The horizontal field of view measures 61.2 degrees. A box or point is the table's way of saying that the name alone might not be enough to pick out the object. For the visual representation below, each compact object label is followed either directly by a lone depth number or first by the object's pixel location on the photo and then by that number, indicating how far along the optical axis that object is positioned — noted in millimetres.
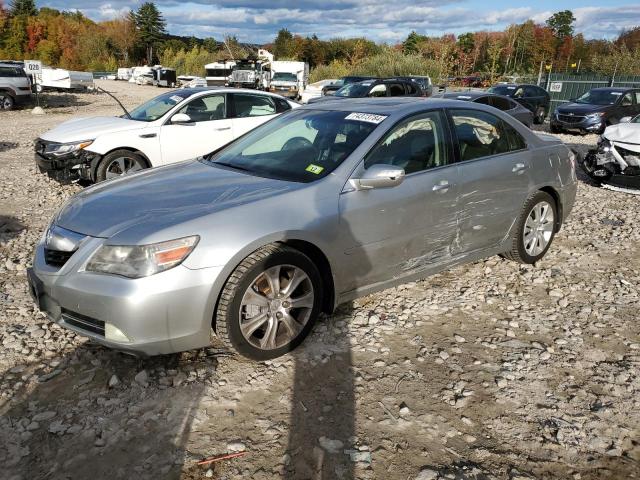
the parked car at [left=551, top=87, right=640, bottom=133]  16703
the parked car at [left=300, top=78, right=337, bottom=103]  26994
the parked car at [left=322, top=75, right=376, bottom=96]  25322
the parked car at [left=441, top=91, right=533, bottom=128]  13664
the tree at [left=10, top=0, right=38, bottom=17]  81062
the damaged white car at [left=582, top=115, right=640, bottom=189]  8422
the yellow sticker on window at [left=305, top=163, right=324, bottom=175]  3665
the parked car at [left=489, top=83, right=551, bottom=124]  20422
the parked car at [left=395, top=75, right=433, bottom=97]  21448
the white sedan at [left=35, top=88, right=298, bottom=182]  7414
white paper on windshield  3961
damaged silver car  2982
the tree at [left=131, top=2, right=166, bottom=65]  92250
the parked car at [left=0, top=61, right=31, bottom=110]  22281
